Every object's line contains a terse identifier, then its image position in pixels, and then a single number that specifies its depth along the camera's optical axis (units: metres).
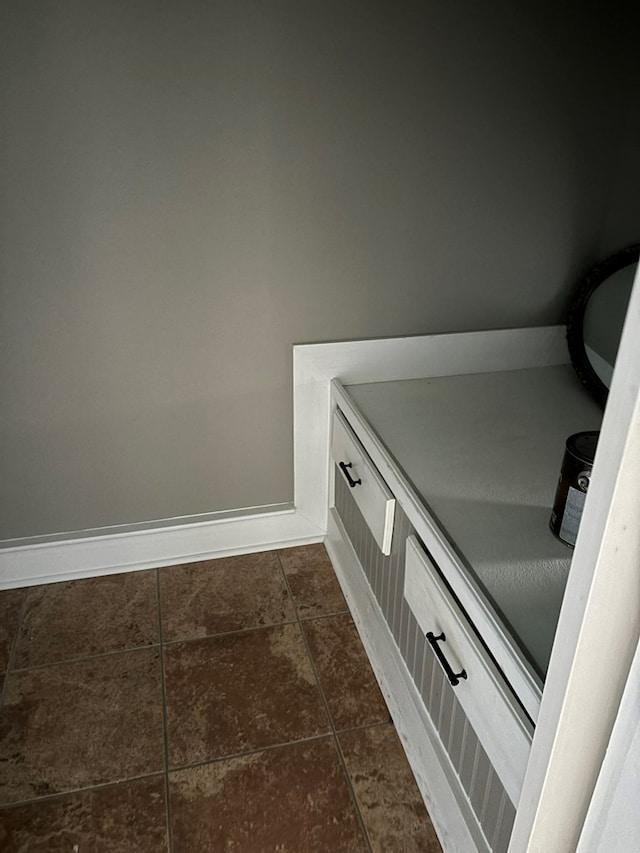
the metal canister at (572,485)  1.09
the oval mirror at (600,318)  1.70
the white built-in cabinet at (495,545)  0.52
